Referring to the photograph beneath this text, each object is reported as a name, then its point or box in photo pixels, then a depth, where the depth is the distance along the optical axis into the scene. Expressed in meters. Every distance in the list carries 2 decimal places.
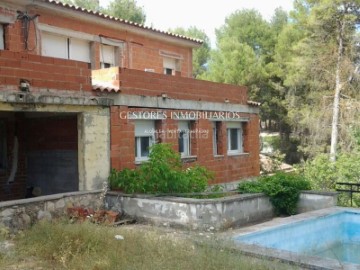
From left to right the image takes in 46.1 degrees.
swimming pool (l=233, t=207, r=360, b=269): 8.66
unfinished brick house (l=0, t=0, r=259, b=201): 9.94
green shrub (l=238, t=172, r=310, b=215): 11.12
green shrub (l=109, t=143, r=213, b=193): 10.27
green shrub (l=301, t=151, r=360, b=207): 15.62
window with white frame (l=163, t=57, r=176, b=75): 18.67
